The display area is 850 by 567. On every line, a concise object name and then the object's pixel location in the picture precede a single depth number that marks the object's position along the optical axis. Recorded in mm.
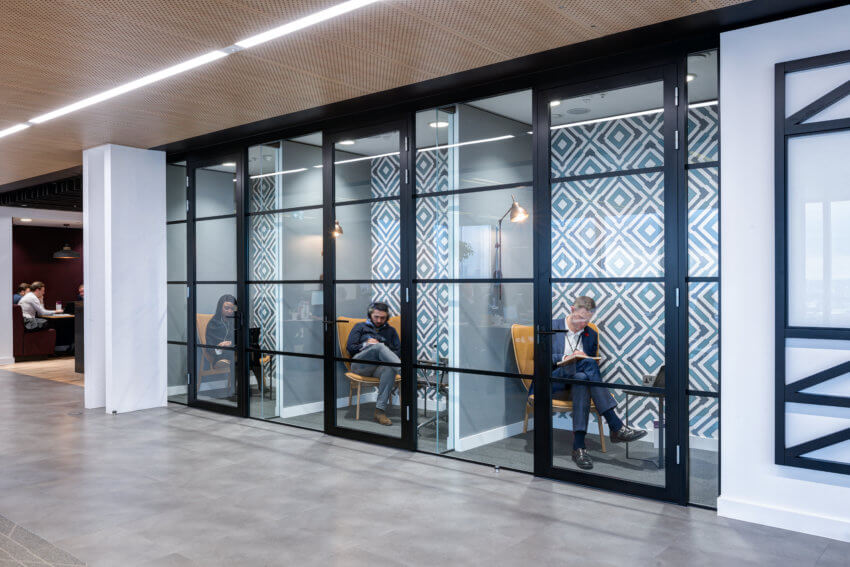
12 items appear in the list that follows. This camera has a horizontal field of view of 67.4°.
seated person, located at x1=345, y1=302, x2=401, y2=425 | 5133
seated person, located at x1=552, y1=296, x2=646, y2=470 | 4023
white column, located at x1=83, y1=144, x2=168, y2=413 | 6543
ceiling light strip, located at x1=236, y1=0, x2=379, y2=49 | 3281
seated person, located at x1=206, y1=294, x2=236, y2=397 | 6434
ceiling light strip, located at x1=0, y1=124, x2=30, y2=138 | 5697
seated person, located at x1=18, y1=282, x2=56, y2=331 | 11172
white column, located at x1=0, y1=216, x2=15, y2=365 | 10648
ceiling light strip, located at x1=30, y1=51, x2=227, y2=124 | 4059
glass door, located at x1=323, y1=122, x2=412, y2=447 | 5078
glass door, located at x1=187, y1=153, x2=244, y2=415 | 6391
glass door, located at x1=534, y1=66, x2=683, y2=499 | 3783
